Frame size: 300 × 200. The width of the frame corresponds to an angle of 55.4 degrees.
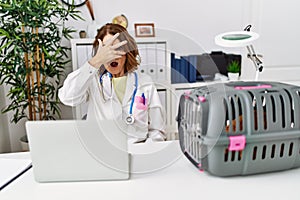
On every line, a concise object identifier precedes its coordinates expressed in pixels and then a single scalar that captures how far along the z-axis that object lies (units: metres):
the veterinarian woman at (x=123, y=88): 0.84
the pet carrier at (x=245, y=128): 0.65
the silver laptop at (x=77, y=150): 0.67
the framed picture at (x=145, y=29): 2.24
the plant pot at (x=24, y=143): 2.13
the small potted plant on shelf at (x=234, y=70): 2.40
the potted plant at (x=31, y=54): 1.87
